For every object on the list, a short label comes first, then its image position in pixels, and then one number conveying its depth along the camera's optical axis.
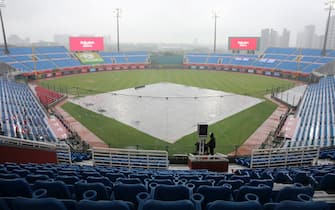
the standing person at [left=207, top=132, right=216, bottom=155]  10.91
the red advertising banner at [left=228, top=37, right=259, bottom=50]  61.21
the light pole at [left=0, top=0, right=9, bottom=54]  40.12
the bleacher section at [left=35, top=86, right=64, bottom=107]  25.42
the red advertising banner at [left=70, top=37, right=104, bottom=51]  59.66
